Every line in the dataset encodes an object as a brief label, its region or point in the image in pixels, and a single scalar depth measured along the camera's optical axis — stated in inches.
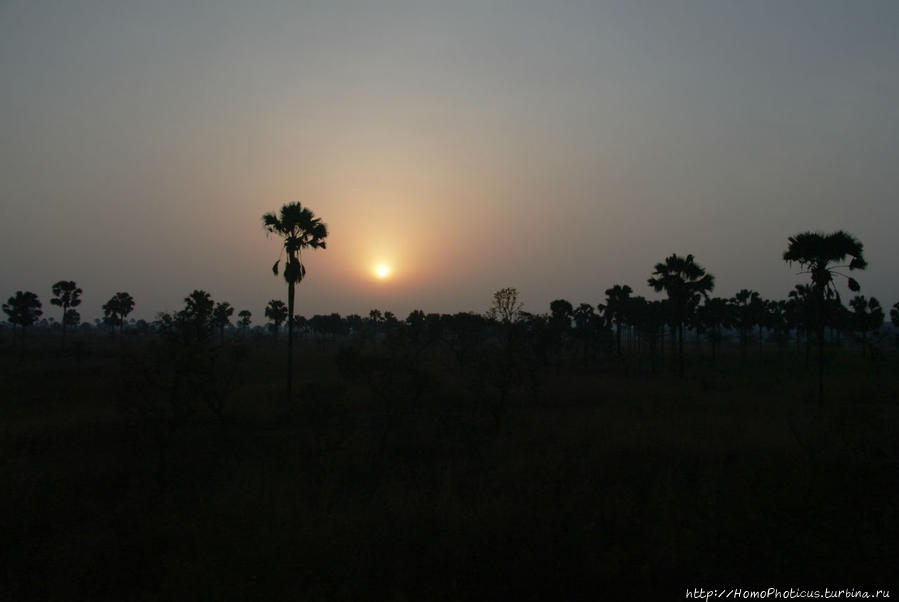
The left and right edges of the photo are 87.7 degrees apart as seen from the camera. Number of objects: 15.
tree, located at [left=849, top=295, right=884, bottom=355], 2258.9
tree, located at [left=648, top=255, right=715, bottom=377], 1622.8
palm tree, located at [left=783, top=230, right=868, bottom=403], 919.0
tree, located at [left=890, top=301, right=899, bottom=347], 3351.4
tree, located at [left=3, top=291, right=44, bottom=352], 2564.0
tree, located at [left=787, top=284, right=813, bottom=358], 2326.5
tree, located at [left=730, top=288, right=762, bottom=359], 3056.1
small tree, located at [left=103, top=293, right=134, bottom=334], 3543.3
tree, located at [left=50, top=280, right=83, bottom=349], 2780.5
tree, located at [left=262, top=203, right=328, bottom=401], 1127.0
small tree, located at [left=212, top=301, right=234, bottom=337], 3353.8
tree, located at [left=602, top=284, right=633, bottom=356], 2561.5
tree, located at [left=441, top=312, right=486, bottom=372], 1548.0
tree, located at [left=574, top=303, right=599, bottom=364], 2461.9
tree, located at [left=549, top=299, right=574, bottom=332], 2539.4
